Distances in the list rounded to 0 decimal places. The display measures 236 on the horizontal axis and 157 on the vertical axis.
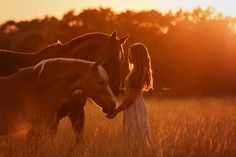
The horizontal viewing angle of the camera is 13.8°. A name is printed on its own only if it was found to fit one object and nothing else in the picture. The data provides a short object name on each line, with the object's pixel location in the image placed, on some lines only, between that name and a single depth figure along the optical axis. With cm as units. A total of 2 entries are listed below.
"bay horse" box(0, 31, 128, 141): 1326
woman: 1308
